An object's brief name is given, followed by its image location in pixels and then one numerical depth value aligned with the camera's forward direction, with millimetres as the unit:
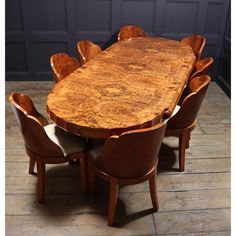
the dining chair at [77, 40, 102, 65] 3192
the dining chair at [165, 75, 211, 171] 2279
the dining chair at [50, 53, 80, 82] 2614
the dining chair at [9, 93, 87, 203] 1940
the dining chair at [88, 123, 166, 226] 1753
